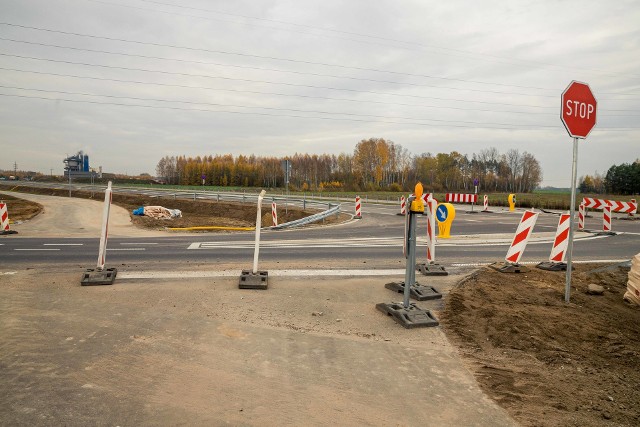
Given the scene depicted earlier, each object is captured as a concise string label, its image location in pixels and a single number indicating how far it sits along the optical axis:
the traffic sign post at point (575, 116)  6.51
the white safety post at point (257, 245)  7.18
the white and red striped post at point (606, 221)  18.31
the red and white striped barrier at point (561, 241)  9.26
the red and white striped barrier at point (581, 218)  18.61
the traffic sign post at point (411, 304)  5.45
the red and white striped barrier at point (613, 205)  19.31
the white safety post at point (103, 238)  7.20
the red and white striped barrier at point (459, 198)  26.19
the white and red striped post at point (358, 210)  25.66
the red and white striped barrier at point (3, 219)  15.60
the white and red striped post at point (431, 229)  7.91
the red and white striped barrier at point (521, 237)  8.86
